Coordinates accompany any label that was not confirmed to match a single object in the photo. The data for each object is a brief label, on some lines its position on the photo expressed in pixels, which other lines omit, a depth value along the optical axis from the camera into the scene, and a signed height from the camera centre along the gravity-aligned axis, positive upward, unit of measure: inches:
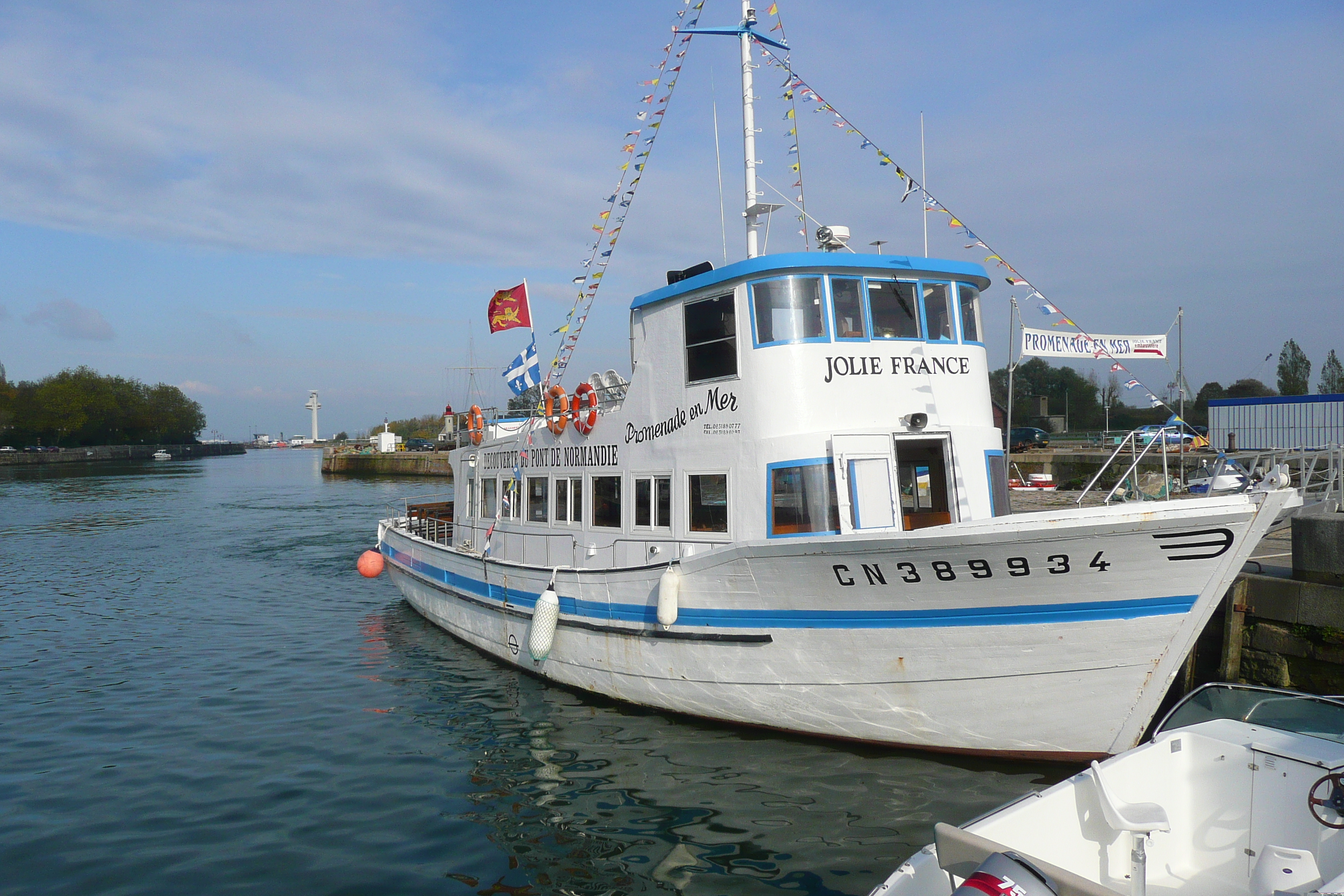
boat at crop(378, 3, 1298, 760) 266.1 -35.6
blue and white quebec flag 528.4 +56.7
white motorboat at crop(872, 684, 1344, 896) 180.9 -90.5
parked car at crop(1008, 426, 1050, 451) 1369.3 +8.0
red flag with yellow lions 555.2 +103.4
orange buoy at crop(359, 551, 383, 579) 649.0 -81.3
